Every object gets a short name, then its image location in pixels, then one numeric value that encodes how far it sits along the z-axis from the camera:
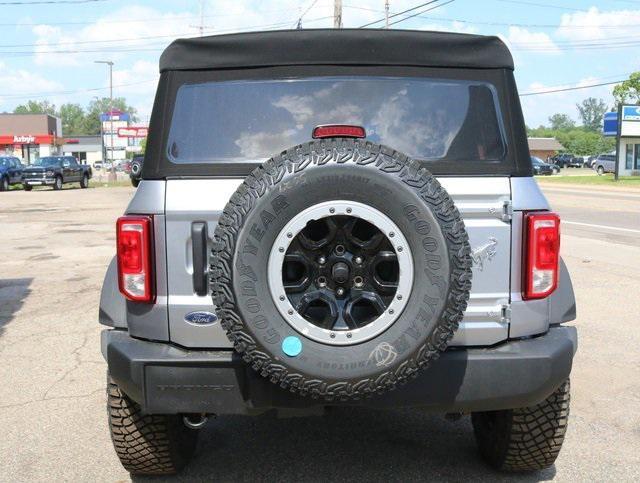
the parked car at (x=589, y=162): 89.12
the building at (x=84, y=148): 132.88
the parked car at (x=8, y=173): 37.78
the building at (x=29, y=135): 82.62
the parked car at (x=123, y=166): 78.14
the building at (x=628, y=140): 48.78
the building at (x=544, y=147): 121.38
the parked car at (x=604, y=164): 61.38
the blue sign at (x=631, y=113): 49.41
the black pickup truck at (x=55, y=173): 37.38
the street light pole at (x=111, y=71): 59.53
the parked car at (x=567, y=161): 88.31
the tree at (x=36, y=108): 173.00
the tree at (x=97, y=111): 182.62
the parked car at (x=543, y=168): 61.82
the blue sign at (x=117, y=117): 100.44
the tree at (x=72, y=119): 187.00
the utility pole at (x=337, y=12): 32.62
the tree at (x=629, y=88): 52.56
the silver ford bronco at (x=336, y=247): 2.78
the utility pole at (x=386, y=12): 44.16
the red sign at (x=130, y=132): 78.88
